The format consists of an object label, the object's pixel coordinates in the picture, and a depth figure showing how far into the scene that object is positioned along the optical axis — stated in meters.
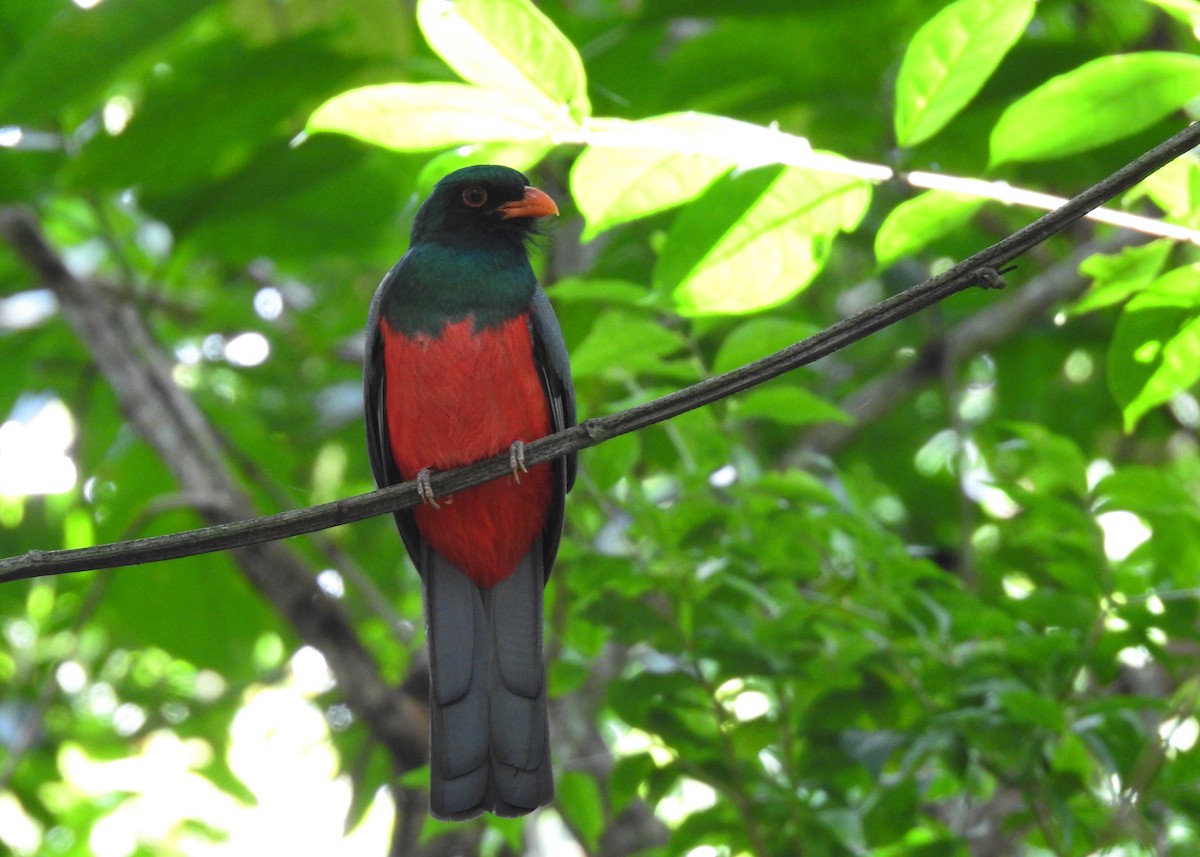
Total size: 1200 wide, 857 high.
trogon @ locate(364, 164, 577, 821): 7.03
